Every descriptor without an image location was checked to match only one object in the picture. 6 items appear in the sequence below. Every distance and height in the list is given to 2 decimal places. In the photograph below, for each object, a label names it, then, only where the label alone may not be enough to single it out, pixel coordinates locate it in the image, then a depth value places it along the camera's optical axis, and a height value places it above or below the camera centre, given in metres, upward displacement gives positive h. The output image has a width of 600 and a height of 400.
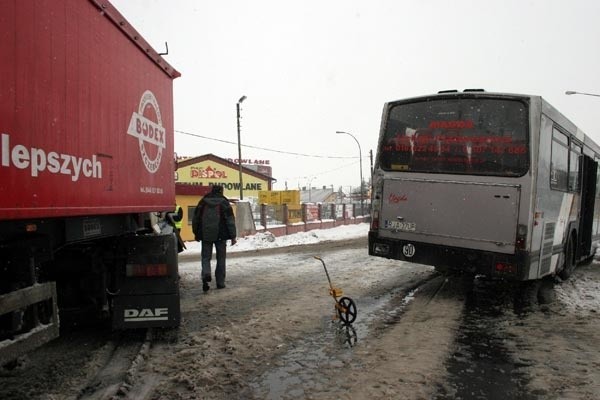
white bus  6.41 +0.04
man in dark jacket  7.88 -0.75
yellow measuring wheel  5.45 -1.40
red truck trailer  2.88 +0.09
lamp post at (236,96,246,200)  25.66 +2.12
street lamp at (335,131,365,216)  37.43 -1.49
